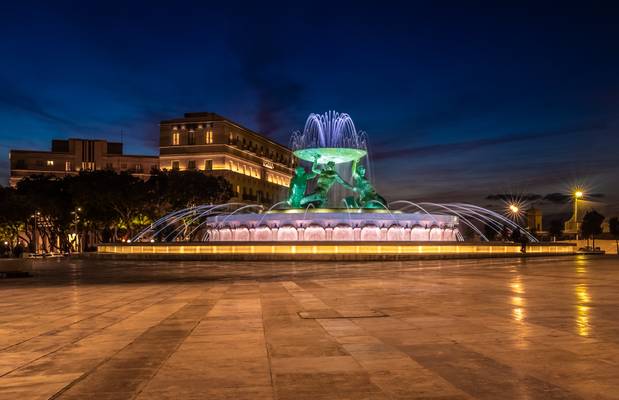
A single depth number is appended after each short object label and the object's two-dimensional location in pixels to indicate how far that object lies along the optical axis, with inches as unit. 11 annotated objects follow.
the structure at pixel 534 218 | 4796.0
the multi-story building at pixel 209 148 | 4060.0
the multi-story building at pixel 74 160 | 4229.8
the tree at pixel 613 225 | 4707.7
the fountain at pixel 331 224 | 1381.6
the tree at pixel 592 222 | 4319.6
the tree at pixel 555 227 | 5373.5
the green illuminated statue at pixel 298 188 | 1831.9
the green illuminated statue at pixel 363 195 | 1828.2
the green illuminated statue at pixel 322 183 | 1820.9
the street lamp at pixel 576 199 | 2655.8
